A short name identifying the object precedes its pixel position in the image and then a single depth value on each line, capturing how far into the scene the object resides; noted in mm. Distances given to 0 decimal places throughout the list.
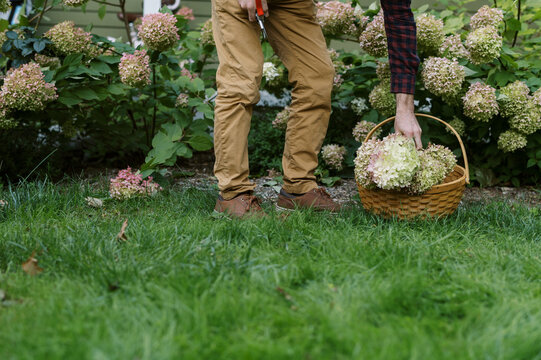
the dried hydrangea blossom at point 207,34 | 3687
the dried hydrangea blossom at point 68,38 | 3158
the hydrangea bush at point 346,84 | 3104
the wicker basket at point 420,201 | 2445
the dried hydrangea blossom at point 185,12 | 4320
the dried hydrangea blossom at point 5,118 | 2995
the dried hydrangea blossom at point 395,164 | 2283
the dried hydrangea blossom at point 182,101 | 3365
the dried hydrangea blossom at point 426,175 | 2350
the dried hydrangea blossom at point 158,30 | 3027
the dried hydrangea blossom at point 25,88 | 2943
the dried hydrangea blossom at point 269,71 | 3593
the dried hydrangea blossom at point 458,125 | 3320
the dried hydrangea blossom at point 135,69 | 3016
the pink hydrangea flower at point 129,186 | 2859
